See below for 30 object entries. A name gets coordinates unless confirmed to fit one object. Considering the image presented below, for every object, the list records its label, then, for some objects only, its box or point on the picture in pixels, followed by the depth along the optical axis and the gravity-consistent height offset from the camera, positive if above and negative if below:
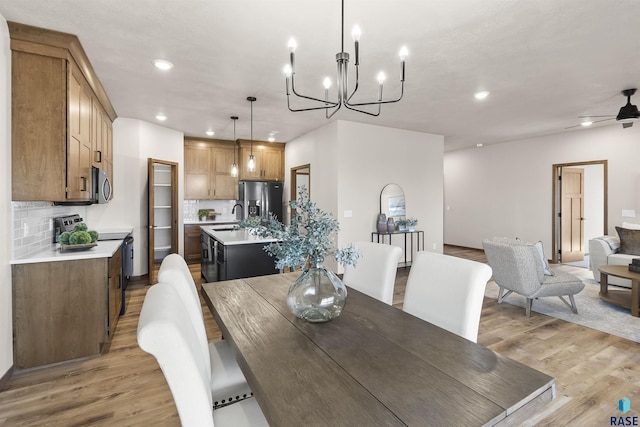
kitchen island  3.77 -0.56
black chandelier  1.63 +0.85
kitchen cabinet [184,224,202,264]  6.29 -0.65
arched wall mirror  5.57 +0.21
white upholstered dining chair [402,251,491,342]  1.50 -0.41
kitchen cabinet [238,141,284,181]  6.53 +1.09
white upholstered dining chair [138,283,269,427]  0.87 -0.42
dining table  0.85 -0.53
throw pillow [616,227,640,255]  4.55 -0.39
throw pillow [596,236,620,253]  4.73 -0.43
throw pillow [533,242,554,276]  3.51 -0.53
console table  5.44 -0.41
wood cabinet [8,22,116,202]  2.36 +0.77
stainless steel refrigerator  6.33 +0.29
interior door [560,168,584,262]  6.37 +0.00
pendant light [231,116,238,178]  4.84 +1.46
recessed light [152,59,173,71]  2.92 +1.40
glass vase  1.50 -0.40
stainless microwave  3.38 +0.28
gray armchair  3.37 -0.70
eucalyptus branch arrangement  1.42 -0.14
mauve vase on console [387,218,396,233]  5.36 -0.23
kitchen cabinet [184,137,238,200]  6.40 +0.87
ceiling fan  3.68 +1.21
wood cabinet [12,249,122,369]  2.38 -0.79
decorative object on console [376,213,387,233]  5.35 -0.19
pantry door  5.48 +0.01
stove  3.23 -0.31
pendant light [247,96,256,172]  3.92 +1.43
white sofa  4.46 -0.60
